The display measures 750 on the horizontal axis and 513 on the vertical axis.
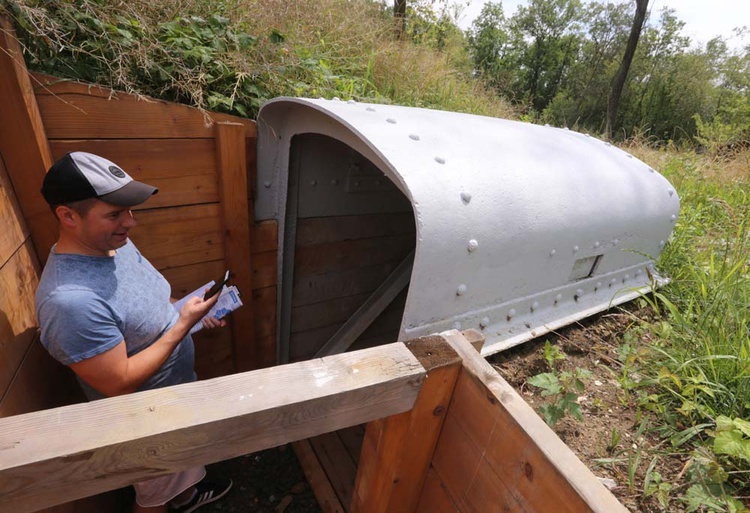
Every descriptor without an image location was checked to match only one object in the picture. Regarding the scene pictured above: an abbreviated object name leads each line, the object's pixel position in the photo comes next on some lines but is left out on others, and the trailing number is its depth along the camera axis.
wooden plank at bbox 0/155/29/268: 1.41
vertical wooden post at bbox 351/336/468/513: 1.14
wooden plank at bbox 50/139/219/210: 1.80
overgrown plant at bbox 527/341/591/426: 1.43
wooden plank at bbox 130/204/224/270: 2.06
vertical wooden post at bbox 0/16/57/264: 1.44
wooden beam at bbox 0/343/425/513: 0.68
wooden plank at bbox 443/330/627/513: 0.85
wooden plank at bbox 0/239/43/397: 1.32
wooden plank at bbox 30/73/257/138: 1.59
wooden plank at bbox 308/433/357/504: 2.20
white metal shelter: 1.28
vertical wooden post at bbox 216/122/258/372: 2.09
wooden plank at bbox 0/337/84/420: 1.33
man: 1.31
